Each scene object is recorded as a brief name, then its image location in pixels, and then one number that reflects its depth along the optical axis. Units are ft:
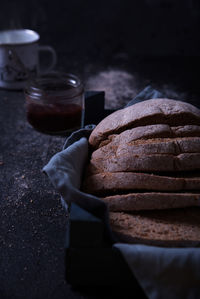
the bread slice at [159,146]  1.84
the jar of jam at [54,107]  2.48
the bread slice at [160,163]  1.81
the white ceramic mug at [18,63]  2.81
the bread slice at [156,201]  1.75
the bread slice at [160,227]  1.69
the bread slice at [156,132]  1.92
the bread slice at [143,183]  1.77
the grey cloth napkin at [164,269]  1.59
